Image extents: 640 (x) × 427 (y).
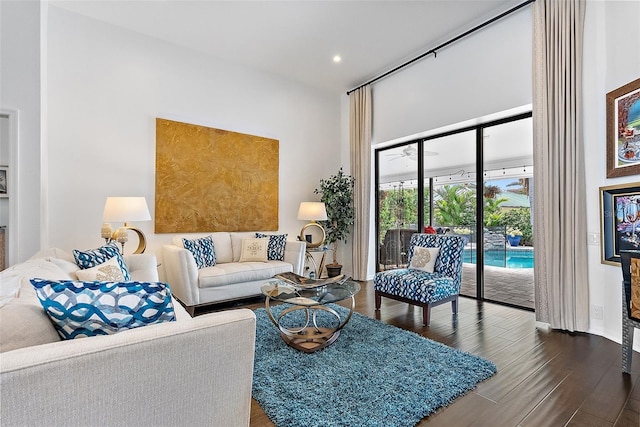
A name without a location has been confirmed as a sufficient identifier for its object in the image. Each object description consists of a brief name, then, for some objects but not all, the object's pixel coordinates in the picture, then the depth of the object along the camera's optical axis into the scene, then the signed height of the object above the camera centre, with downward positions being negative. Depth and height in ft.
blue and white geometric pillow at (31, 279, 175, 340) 3.73 -1.10
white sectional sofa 2.73 -1.55
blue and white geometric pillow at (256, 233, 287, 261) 14.12 -1.41
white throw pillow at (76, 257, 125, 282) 7.16 -1.31
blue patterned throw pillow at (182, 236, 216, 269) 12.44 -1.36
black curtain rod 11.05 +7.32
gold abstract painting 13.51 +1.77
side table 16.71 -2.57
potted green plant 17.37 +0.44
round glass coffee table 8.30 -2.32
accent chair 10.12 -2.21
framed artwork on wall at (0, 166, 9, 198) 10.01 +1.15
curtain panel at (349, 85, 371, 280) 17.10 +2.64
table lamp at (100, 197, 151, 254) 10.64 +0.16
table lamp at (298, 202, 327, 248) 15.67 +0.25
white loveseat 11.32 -2.13
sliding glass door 12.53 +0.81
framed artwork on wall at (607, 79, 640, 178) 8.38 +2.39
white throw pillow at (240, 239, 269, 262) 13.96 -1.50
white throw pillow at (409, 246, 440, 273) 11.60 -1.60
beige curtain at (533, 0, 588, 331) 9.50 +1.54
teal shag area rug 5.62 -3.51
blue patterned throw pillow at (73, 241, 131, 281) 8.02 -1.06
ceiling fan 16.22 +3.39
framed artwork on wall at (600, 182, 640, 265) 8.43 -0.12
